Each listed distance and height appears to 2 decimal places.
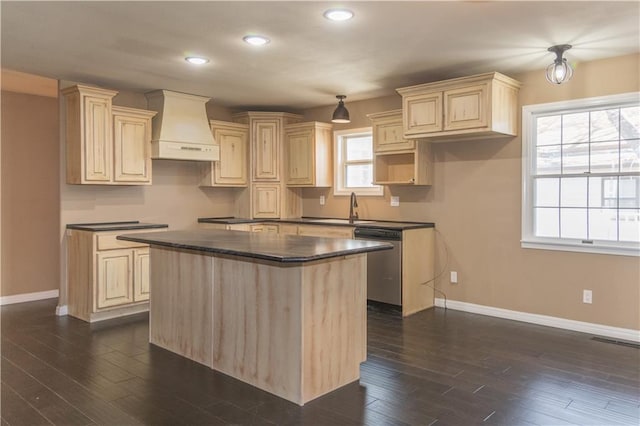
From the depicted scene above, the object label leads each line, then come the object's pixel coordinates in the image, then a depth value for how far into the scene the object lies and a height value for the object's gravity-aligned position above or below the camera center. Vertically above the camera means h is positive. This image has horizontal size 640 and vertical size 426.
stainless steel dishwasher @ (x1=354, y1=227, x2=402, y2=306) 4.99 -0.67
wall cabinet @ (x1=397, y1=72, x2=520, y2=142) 4.39 +0.94
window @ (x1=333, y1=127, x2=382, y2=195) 6.14 +0.57
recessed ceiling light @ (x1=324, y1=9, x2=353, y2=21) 3.13 +1.27
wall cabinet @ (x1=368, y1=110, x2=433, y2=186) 5.24 +0.58
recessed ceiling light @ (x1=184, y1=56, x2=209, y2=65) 4.19 +1.30
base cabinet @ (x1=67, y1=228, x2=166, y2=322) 4.73 -0.71
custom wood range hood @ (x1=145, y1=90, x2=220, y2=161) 5.40 +0.90
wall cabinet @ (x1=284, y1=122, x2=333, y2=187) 6.29 +0.69
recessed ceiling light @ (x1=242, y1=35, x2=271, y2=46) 3.65 +1.28
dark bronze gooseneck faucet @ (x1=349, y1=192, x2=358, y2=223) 6.02 -0.01
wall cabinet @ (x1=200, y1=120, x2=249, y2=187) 6.13 +0.63
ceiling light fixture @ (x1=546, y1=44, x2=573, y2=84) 3.93 +1.13
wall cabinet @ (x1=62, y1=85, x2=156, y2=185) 4.85 +0.70
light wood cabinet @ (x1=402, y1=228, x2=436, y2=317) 4.99 -0.69
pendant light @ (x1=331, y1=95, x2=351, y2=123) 5.59 +1.06
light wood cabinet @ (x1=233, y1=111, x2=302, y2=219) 6.43 +0.52
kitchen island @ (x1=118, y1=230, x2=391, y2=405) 2.86 -0.68
